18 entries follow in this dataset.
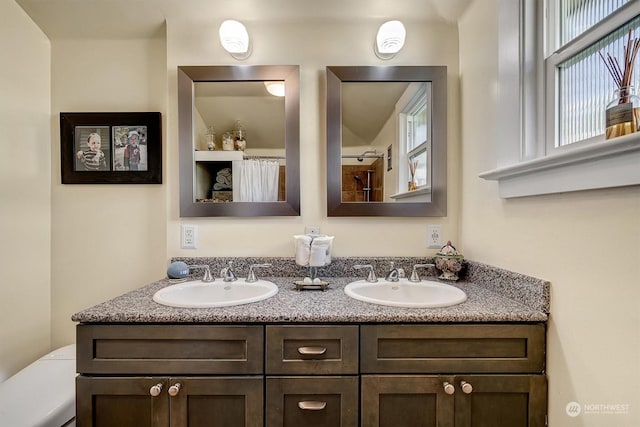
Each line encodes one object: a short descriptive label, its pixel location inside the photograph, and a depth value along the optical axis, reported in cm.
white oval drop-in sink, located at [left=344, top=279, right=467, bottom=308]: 122
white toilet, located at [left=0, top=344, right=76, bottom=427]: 101
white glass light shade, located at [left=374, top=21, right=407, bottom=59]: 136
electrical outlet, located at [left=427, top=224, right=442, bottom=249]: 146
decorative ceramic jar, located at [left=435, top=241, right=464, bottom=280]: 132
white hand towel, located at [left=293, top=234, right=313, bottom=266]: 130
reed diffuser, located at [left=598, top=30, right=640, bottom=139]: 68
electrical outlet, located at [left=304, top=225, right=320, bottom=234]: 146
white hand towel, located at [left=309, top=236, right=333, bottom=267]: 129
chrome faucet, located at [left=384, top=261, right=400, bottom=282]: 129
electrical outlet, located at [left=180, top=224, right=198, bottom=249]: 145
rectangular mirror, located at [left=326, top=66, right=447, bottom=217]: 142
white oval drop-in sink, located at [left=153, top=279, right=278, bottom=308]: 123
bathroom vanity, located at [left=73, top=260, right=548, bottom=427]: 89
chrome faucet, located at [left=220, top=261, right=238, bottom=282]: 130
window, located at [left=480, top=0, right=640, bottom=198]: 71
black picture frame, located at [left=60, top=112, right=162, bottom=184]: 150
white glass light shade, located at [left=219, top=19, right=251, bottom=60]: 136
